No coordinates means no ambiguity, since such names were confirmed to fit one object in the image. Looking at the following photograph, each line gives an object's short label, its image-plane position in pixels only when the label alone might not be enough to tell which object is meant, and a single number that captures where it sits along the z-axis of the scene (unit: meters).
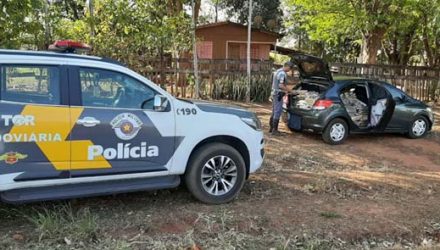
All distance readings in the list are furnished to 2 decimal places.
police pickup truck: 5.24
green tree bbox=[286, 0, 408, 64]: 18.66
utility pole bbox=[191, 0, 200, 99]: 15.49
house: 26.88
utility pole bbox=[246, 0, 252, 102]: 16.97
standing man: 11.41
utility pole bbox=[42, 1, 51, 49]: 12.46
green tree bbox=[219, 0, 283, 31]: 41.20
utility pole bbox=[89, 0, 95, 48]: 13.70
